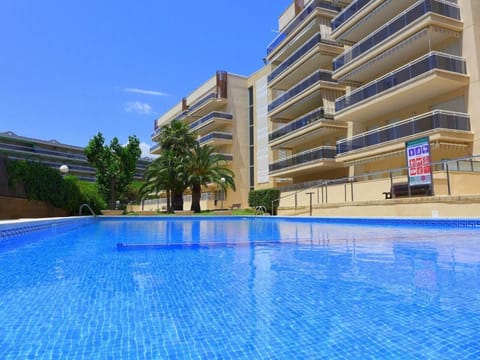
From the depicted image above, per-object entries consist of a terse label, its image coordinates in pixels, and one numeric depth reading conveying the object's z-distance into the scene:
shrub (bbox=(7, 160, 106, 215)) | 18.64
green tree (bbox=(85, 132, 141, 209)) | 32.88
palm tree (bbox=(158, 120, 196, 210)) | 34.59
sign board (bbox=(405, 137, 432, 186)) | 14.67
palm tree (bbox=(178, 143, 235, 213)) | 33.19
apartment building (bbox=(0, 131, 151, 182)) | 70.94
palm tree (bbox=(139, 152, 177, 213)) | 33.75
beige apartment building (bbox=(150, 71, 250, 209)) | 43.34
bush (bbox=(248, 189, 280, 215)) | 27.44
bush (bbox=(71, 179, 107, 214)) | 25.73
